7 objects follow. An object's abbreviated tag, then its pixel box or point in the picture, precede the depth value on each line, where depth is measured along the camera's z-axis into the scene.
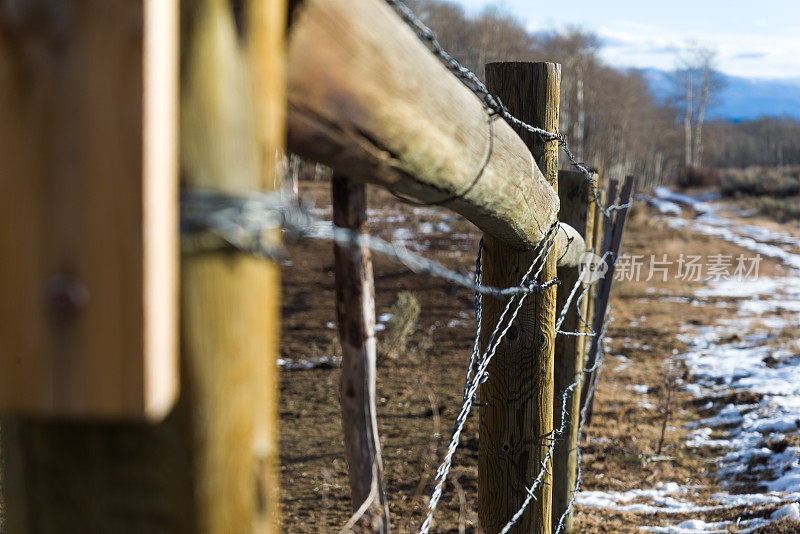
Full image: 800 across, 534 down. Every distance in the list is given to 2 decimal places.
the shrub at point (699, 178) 32.34
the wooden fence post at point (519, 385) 1.97
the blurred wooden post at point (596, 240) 4.40
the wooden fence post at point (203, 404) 0.58
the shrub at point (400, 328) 7.11
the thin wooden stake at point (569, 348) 3.29
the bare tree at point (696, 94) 46.44
